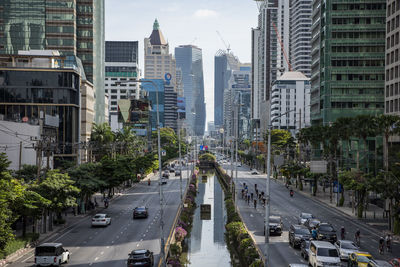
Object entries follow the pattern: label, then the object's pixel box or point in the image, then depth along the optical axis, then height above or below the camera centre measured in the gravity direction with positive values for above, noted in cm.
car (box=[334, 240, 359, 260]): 4172 -944
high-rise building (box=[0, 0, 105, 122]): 13650 +2822
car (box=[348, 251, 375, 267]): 3672 -911
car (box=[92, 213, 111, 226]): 5941 -997
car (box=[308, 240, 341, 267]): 3647 -878
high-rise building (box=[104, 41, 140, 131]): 19559 +416
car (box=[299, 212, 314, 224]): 5987 -995
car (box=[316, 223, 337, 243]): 4862 -947
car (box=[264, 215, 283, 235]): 5344 -976
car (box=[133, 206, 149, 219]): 6588 -1015
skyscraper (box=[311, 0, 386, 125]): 12662 +1819
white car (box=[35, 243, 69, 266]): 3866 -912
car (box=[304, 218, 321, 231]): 5516 -972
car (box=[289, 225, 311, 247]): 4634 -926
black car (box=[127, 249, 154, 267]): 3703 -899
